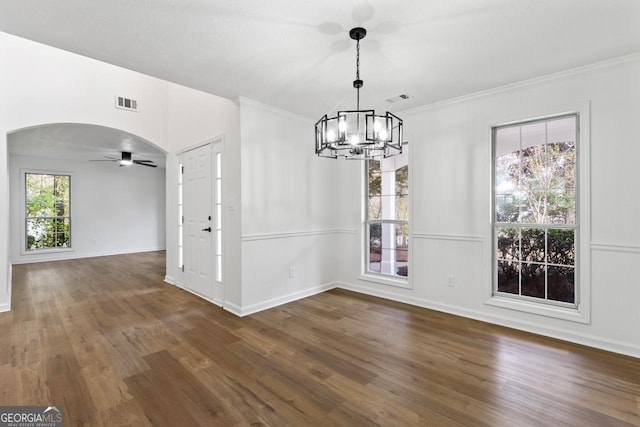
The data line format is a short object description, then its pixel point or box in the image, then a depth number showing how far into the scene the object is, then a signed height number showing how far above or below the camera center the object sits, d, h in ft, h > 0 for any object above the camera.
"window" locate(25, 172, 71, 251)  24.20 +0.05
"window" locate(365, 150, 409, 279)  13.61 -0.29
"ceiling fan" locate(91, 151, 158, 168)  22.29 +3.86
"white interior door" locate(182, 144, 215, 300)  13.71 -0.46
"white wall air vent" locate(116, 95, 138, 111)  15.29 +5.63
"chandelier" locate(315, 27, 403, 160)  6.55 +1.74
